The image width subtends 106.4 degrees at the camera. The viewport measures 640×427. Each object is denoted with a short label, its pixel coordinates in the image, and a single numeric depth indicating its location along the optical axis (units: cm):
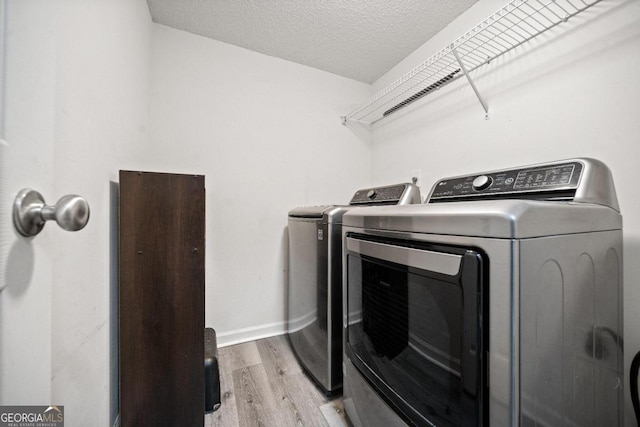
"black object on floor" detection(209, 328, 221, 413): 117
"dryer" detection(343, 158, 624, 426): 52
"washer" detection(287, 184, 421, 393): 123
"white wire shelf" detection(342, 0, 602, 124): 103
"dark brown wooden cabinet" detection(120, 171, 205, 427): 100
